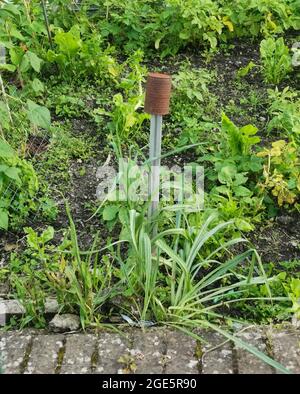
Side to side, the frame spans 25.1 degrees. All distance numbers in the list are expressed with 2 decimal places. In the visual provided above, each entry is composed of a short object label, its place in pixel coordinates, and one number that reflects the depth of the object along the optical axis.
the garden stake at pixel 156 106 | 2.85
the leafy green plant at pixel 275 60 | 4.62
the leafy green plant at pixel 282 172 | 3.66
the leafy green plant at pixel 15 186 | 3.59
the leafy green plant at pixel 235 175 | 3.60
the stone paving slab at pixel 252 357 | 2.85
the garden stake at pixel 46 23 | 4.58
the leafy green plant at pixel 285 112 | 3.99
